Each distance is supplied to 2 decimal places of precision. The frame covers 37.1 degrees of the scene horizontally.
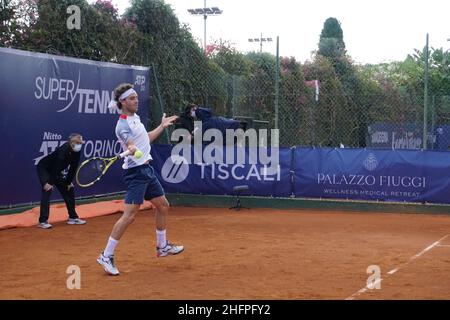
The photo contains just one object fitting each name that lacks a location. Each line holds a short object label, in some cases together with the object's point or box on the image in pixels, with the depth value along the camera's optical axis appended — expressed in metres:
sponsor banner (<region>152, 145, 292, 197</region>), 13.98
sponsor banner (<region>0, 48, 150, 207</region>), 11.53
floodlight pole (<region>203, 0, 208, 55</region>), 34.48
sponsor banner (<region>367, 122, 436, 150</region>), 15.52
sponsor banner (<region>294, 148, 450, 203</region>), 12.92
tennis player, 7.05
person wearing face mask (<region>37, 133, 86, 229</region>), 10.95
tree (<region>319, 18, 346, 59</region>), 28.27
